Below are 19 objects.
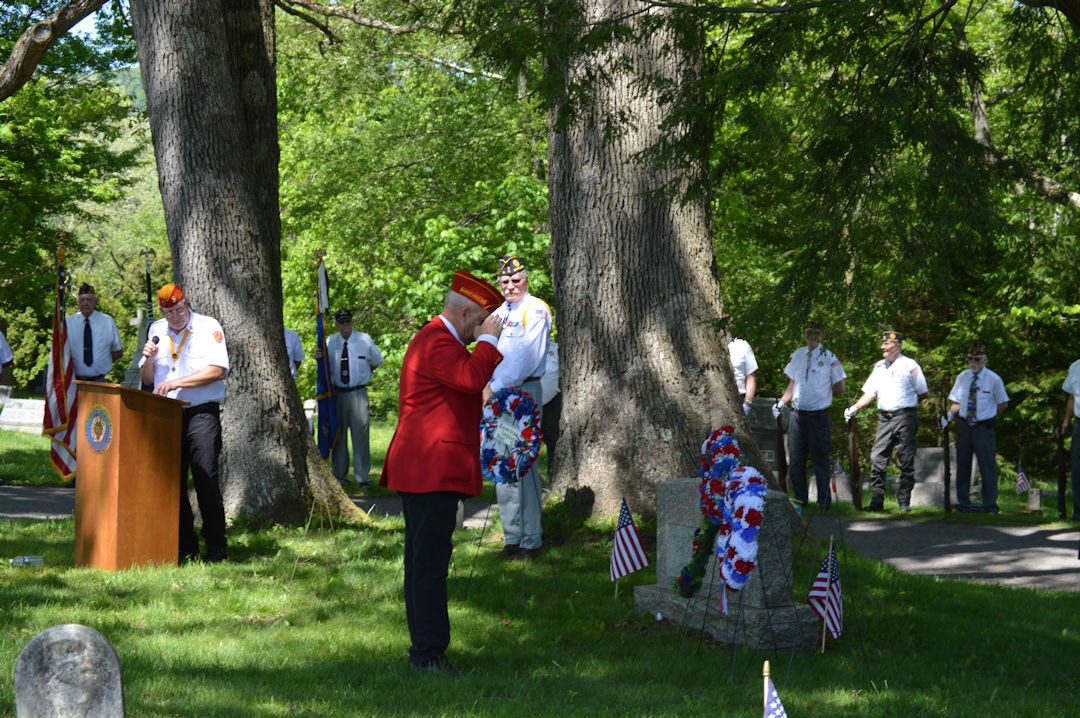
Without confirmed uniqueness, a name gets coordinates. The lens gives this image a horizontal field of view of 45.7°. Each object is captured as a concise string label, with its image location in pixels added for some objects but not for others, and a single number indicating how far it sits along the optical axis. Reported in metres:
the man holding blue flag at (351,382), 16.31
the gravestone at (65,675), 3.96
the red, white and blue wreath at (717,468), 7.41
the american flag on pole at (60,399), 11.88
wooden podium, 8.73
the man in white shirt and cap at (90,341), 14.93
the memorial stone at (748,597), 7.56
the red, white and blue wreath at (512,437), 9.27
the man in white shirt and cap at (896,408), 15.91
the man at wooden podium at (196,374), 9.44
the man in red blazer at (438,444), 6.65
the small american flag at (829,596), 7.31
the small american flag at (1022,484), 17.81
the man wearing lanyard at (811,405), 15.58
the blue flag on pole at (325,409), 16.11
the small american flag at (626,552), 8.54
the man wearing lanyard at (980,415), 16.11
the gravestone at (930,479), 17.84
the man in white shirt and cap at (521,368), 9.95
